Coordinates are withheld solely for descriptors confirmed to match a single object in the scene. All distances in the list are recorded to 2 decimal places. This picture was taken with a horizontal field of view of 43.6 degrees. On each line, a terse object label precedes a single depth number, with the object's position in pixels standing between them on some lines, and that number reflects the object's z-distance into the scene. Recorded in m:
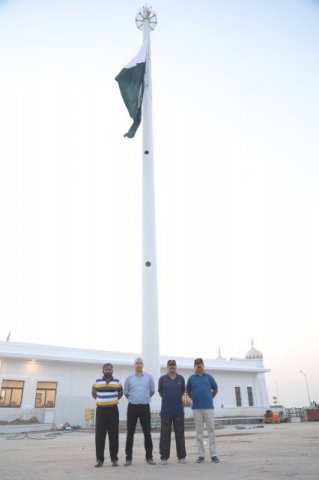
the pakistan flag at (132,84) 19.36
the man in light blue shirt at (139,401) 6.41
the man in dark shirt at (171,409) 6.20
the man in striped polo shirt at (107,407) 6.31
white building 21.22
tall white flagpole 17.20
